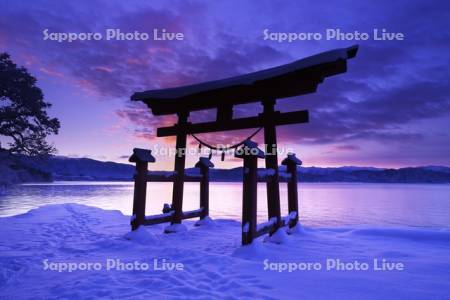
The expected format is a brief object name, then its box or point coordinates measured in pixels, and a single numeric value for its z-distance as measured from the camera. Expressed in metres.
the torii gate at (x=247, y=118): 5.82
